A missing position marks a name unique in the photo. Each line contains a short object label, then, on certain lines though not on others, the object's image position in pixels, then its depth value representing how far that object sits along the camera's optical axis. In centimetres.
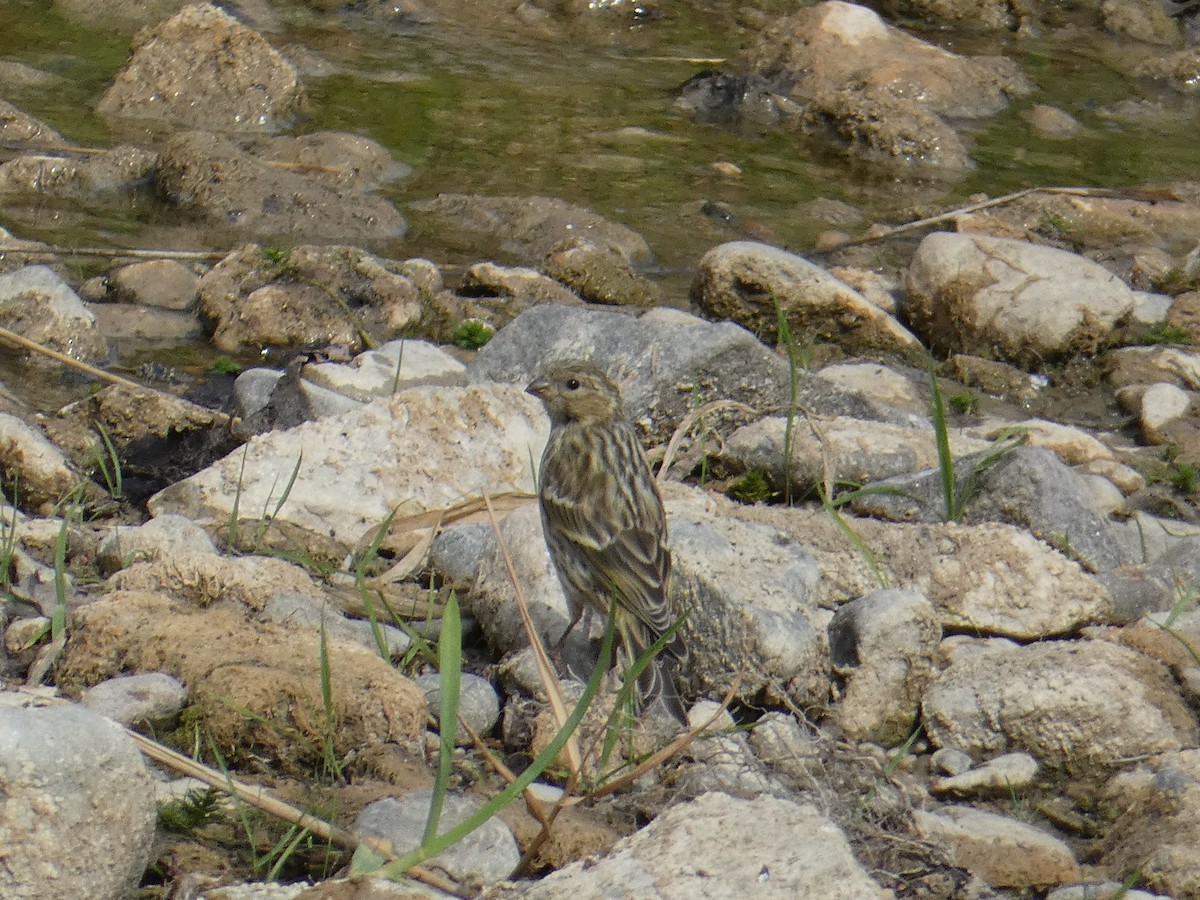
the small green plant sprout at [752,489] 1188
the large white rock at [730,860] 543
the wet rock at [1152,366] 1557
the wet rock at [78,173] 1864
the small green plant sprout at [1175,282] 1780
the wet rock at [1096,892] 676
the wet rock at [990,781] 832
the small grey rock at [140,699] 726
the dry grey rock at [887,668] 879
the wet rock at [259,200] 1853
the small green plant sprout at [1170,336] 1623
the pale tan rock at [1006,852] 725
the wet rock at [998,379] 1570
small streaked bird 881
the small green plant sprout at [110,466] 1104
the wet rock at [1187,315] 1634
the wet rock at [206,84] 2220
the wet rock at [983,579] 991
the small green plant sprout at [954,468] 1037
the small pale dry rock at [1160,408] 1446
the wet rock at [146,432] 1211
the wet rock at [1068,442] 1337
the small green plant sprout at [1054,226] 2014
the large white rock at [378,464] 1084
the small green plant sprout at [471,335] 1548
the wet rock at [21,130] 1973
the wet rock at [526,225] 1875
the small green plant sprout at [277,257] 1599
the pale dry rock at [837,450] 1170
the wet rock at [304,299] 1548
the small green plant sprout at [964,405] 1500
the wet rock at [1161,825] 711
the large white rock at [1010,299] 1591
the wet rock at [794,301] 1606
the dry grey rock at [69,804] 545
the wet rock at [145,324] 1541
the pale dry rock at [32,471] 1098
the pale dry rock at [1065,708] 852
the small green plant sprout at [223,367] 1467
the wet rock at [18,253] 1606
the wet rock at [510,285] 1683
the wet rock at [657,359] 1295
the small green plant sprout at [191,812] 656
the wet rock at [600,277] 1708
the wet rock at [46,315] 1424
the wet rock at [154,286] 1606
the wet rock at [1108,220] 2008
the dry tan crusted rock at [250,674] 724
